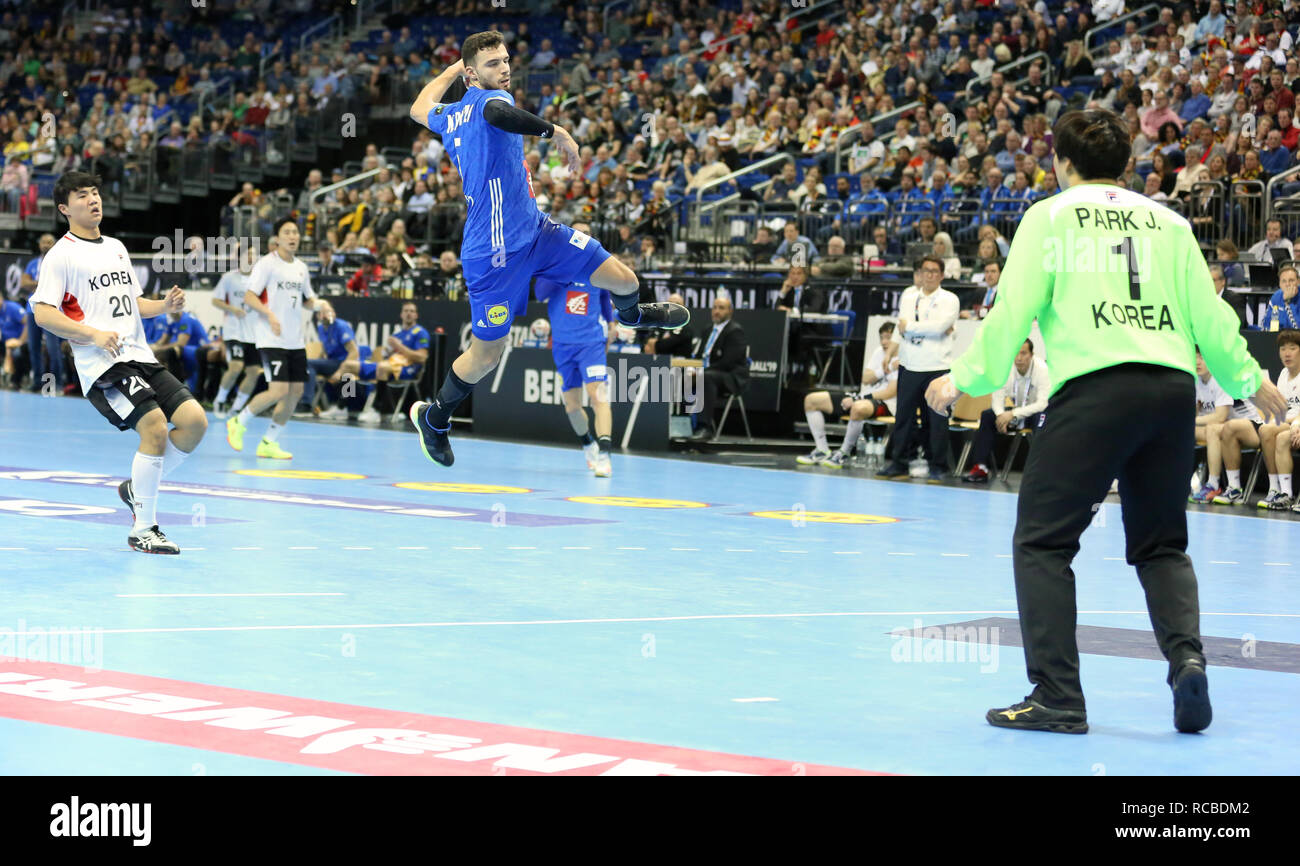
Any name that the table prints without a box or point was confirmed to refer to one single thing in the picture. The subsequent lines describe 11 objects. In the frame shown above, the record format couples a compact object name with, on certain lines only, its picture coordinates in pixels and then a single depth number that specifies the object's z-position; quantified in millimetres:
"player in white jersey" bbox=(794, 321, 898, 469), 17328
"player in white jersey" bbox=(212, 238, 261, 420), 19783
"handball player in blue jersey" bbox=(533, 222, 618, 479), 14797
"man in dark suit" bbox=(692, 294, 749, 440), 18562
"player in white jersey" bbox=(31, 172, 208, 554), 8867
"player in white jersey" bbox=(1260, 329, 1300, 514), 14008
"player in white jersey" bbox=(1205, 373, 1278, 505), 14555
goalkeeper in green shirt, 5148
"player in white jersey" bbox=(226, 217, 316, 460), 15633
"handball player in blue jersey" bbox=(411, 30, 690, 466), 10164
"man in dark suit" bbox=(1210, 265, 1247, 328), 15312
